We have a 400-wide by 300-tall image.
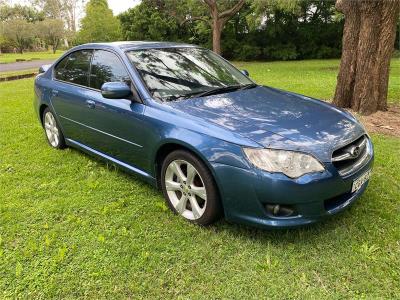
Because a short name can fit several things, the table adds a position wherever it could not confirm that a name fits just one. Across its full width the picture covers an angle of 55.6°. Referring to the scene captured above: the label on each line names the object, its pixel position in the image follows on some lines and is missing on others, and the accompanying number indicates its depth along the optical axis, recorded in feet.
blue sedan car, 8.91
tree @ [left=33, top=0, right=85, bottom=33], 227.20
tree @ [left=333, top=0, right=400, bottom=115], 20.16
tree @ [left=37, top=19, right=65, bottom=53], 164.55
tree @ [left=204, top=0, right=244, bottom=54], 57.11
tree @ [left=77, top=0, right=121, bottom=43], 110.01
